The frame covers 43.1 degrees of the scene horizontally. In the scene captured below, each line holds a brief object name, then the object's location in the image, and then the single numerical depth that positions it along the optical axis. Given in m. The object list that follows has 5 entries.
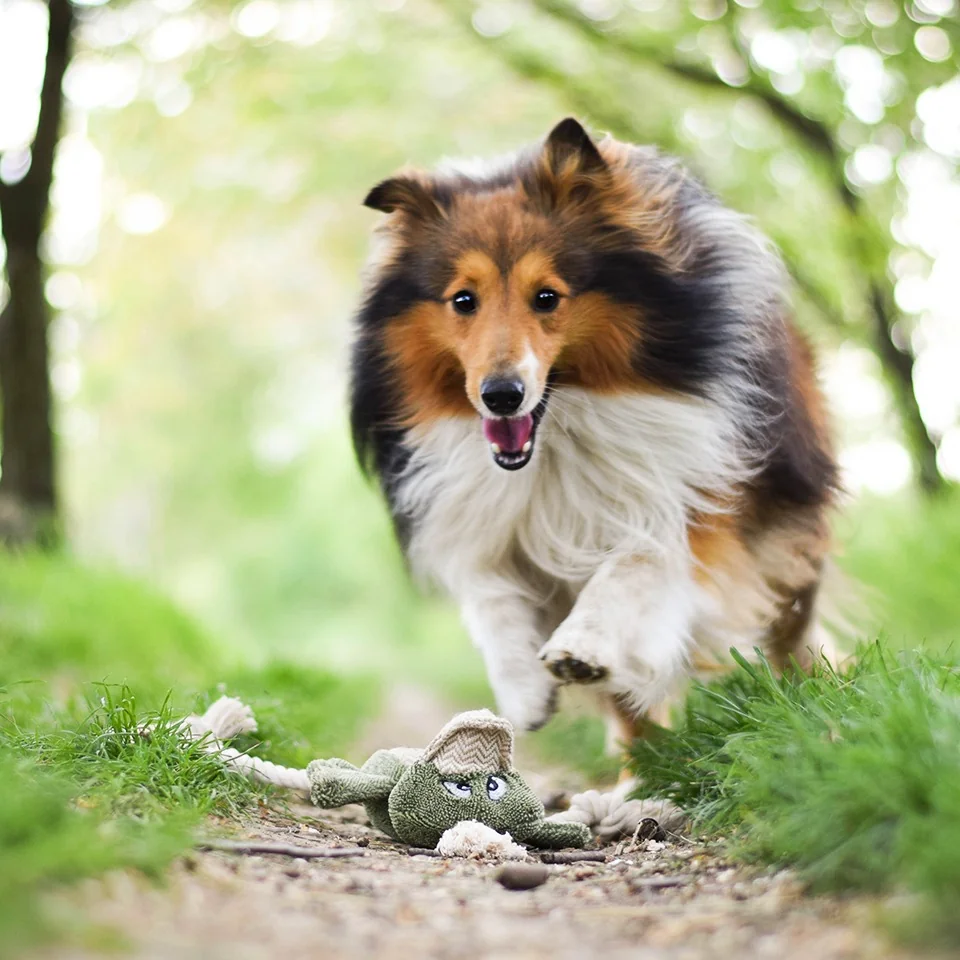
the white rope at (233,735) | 3.38
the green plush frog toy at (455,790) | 3.12
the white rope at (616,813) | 3.35
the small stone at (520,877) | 2.60
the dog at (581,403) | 3.91
